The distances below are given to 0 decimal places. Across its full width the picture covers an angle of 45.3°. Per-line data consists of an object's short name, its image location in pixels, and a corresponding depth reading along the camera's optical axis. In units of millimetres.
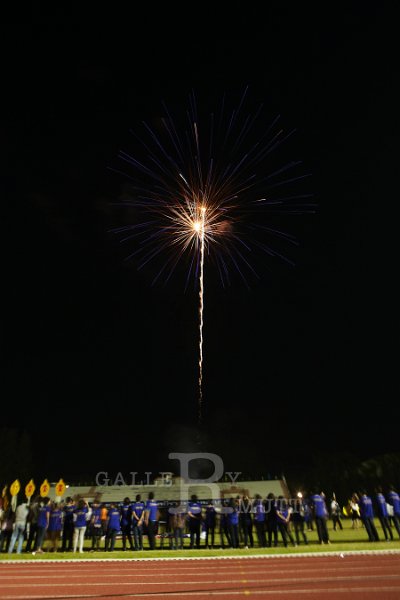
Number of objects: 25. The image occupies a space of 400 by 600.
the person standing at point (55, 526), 15789
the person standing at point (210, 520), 16422
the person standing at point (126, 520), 16234
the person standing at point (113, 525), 15617
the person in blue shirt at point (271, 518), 15740
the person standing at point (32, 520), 16547
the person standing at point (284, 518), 15352
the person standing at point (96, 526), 16719
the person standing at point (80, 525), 15500
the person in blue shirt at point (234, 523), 15625
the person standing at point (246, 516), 16328
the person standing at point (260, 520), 15820
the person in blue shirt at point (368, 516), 15188
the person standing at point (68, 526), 16516
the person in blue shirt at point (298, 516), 16259
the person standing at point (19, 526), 15742
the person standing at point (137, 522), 15953
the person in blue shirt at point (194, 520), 16031
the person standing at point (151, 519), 15945
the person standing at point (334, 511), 21055
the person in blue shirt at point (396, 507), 15195
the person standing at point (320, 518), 15328
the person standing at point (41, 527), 15656
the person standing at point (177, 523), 16078
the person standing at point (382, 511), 15585
